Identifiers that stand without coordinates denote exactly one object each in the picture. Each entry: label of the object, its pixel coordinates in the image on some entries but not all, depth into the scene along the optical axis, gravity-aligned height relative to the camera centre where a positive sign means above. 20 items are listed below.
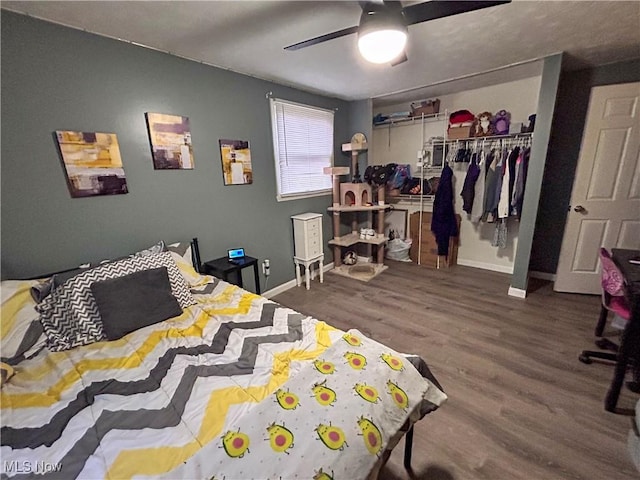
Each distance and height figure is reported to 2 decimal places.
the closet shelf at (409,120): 3.80 +0.67
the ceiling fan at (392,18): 1.21 +0.68
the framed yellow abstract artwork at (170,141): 2.14 +0.27
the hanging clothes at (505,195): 3.19 -0.36
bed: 0.85 -0.86
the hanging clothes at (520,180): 3.08 -0.19
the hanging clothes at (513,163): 3.17 +0.00
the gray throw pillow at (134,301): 1.53 -0.71
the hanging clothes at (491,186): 3.33 -0.26
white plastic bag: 4.24 -1.25
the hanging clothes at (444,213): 3.69 -0.63
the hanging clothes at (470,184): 3.47 -0.24
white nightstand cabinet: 3.34 -0.85
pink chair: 1.77 -0.91
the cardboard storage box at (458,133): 3.50 +0.41
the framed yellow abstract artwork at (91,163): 1.76 +0.10
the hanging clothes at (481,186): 3.42 -0.27
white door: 2.60 -0.27
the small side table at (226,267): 2.46 -0.84
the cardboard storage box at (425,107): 3.75 +0.80
